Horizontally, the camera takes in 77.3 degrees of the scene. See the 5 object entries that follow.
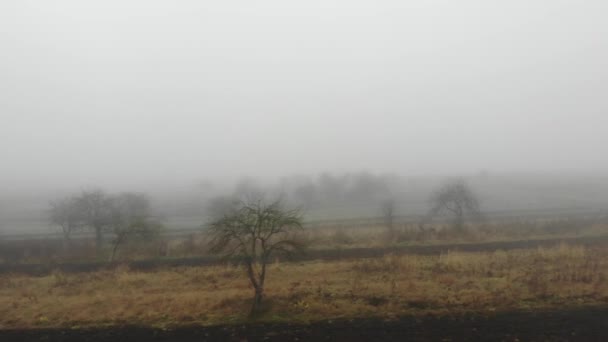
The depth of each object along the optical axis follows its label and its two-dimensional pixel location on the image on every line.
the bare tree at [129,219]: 30.77
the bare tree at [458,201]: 38.09
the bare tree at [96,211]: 35.19
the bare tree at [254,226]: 16.34
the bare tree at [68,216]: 36.98
